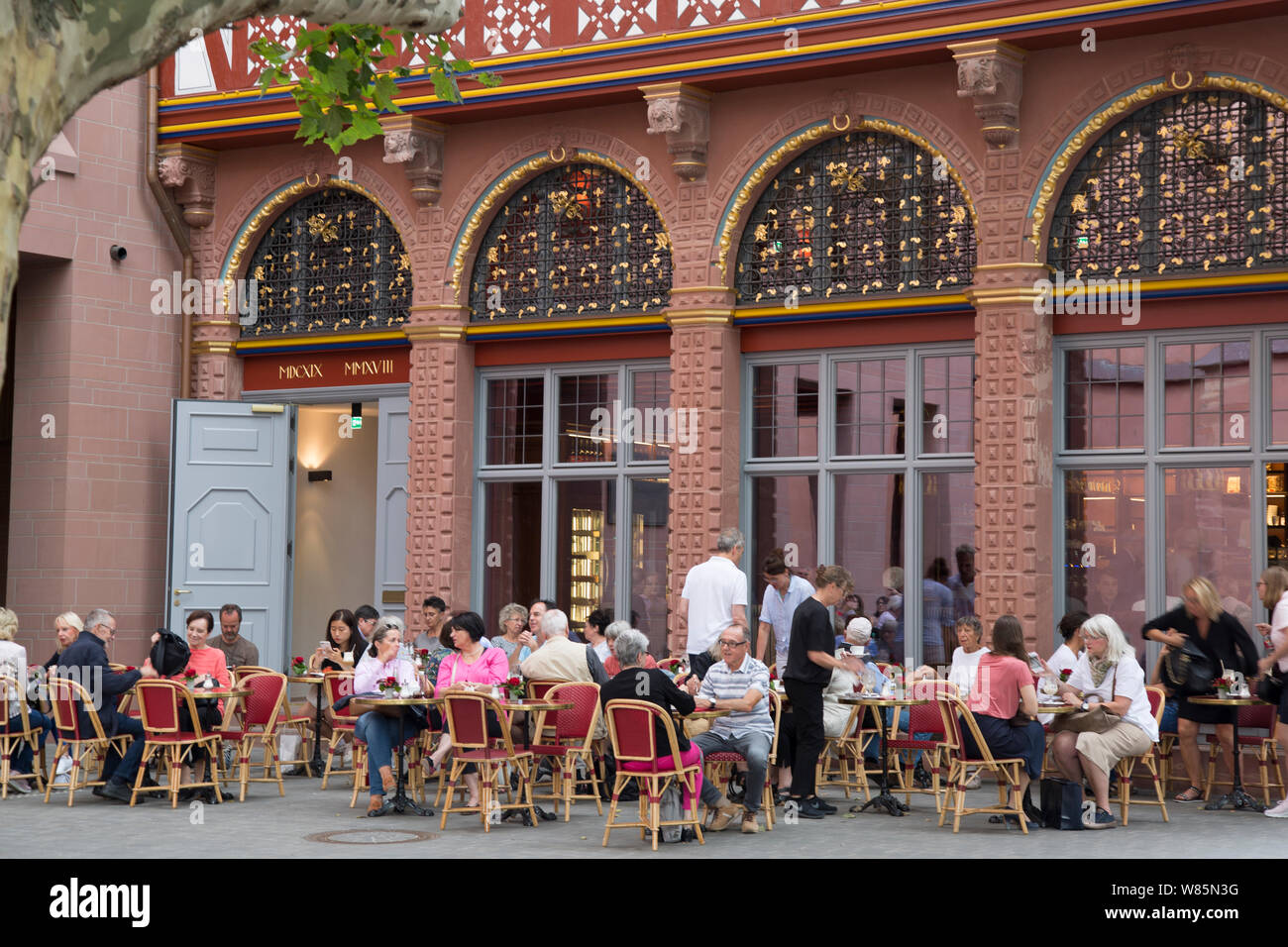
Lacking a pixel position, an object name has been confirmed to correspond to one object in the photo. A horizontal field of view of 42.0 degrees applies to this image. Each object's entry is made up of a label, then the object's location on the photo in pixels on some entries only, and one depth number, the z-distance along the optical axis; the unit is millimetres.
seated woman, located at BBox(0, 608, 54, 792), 11984
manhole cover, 9805
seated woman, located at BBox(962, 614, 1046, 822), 10234
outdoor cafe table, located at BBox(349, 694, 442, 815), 10914
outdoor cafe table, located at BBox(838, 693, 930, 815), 11125
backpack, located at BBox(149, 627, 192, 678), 11844
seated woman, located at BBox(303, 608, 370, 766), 13462
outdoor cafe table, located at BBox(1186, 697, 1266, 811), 11234
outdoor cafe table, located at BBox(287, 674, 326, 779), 13039
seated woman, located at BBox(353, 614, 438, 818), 11094
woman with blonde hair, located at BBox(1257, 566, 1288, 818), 11047
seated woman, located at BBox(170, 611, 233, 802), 11703
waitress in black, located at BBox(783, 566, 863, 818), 10867
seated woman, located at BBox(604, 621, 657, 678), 12367
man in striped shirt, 10164
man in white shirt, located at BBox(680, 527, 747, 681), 12203
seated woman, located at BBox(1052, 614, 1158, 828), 10547
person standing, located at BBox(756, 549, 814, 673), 12438
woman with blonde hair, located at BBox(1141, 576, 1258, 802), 11484
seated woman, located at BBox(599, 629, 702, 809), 9680
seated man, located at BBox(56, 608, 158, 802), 11539
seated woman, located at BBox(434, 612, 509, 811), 11312
